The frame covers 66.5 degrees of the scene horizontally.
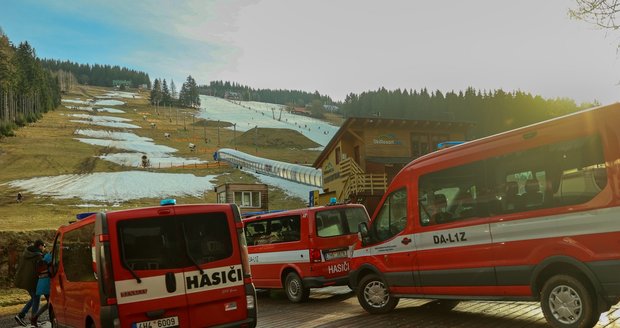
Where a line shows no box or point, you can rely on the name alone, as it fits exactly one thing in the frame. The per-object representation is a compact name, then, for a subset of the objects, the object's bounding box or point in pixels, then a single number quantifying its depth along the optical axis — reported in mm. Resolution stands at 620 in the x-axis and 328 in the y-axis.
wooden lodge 32812
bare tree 8938
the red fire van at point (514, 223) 6184
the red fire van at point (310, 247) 11594
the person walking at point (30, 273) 11273
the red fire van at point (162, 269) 6414
